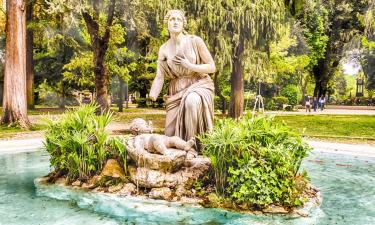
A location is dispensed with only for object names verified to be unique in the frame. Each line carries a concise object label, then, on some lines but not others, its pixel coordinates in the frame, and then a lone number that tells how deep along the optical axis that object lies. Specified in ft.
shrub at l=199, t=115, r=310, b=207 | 17.70
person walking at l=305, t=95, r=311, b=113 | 102.76
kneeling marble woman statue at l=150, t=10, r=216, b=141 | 21.06
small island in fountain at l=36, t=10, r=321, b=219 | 18.01
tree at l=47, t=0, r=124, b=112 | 67.56
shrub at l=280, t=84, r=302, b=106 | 122.83
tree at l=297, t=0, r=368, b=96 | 120.98
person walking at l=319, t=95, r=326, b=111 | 114.63
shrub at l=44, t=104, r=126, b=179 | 21.31
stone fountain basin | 16.92
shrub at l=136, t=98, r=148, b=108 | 122.42
